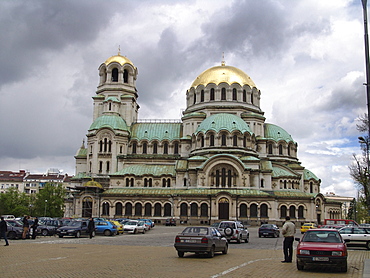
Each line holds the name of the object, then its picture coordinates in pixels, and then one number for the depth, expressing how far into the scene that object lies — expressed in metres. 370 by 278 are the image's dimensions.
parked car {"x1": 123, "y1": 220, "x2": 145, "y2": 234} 44.14
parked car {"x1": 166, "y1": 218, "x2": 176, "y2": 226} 67.45
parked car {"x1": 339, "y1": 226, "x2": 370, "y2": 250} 28.81
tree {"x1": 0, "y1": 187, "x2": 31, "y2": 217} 93.62
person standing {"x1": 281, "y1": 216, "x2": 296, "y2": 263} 19.53
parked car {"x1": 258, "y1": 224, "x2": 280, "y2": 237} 40.40
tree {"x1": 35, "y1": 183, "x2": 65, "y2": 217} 92.12
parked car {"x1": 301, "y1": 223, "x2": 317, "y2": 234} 51.39
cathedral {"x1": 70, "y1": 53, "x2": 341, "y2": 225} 72.00
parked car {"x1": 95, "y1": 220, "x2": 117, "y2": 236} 39.04
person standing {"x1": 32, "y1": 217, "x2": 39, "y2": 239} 33.16
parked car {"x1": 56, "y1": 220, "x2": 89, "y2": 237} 34.97
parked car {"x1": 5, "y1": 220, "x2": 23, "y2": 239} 33.25
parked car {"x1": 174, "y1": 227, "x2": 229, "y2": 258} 20.48
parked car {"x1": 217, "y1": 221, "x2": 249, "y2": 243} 31.14
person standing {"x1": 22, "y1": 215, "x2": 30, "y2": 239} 32.56
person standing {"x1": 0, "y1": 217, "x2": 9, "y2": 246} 27.73
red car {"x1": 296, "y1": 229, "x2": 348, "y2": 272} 16.50
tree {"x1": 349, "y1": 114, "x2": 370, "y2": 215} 40.91
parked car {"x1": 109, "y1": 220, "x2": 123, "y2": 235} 41.88
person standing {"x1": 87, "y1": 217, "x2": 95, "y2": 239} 34.53
